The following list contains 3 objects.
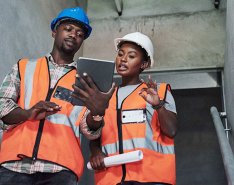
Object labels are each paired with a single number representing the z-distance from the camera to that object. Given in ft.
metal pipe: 5.15
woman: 6.95
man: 6.34
